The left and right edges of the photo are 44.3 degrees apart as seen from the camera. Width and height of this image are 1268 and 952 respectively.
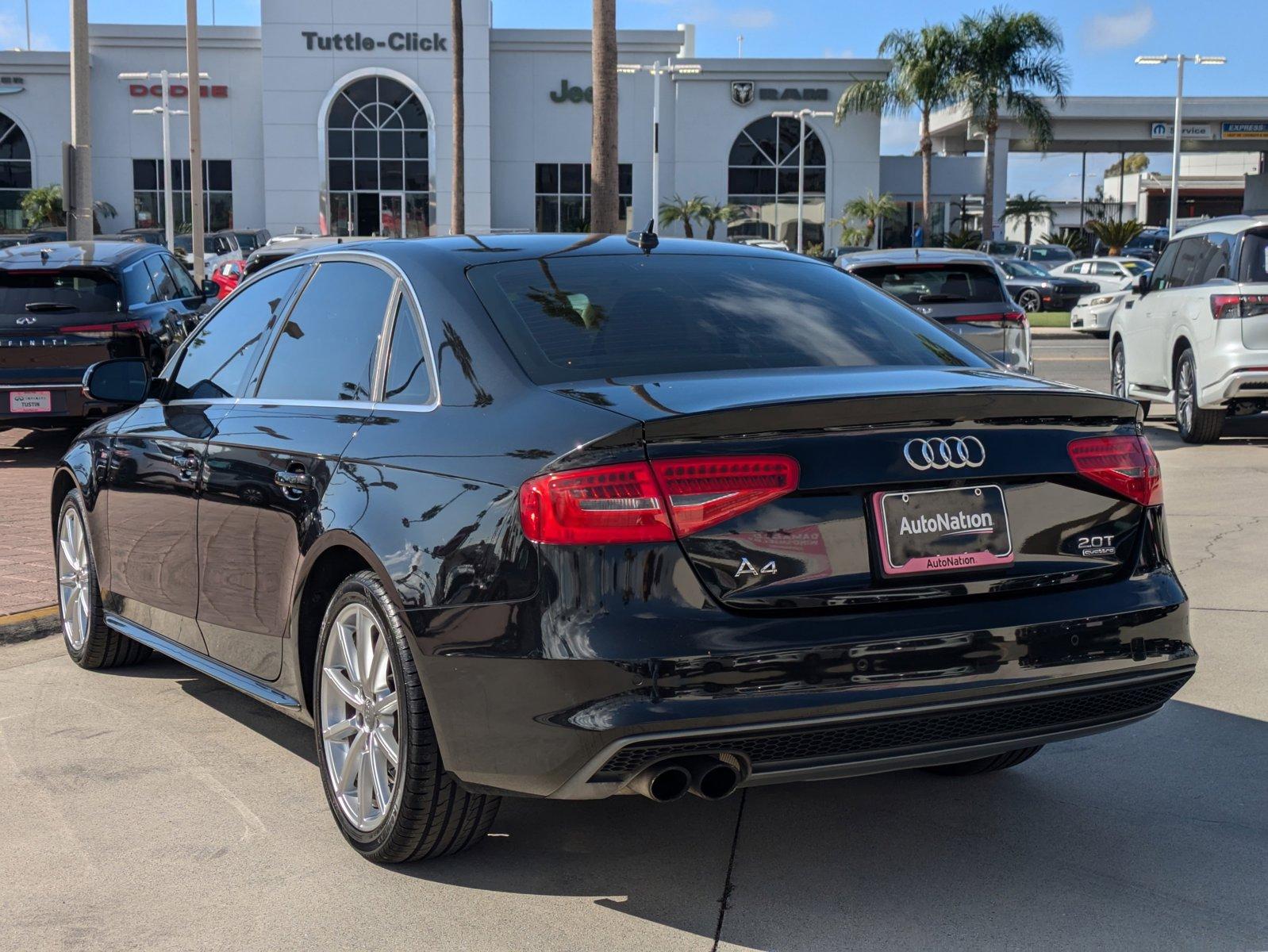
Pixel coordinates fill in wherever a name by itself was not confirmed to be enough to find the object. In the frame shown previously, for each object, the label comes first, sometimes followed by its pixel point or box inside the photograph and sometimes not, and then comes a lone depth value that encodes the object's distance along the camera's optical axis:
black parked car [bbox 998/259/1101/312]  38.75
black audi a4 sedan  3.40
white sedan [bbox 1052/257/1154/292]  37.84
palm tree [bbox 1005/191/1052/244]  76.56
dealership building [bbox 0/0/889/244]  54.78
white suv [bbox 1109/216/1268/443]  12.74
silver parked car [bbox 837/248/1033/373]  13.62
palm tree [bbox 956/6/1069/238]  54.19
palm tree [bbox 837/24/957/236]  54.69
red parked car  23.80
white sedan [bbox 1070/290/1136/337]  28.80
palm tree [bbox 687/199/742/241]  56.84
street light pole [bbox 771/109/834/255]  55.38
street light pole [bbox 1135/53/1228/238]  43.62
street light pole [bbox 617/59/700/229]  44.56
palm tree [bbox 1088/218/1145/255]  54.47
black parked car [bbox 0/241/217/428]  12.69
